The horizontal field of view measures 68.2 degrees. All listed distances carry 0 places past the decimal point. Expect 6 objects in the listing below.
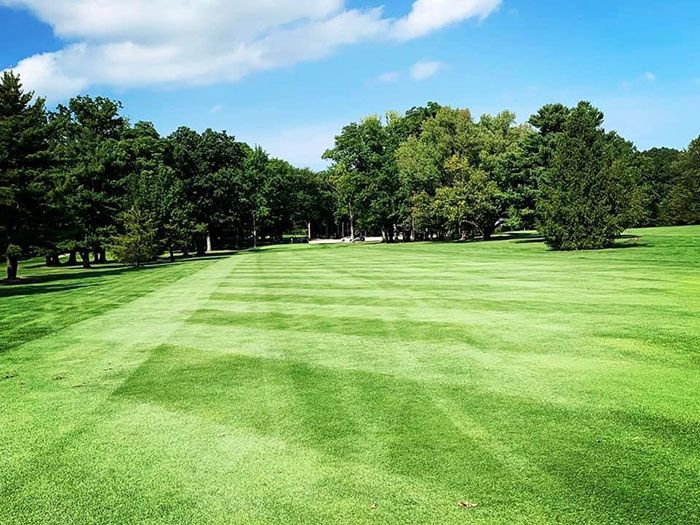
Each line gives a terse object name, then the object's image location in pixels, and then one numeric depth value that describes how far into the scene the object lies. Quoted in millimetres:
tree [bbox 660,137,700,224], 83125
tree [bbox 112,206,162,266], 41656
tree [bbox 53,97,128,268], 47000
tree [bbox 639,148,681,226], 89688
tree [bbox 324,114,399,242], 77062
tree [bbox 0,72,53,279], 30875
